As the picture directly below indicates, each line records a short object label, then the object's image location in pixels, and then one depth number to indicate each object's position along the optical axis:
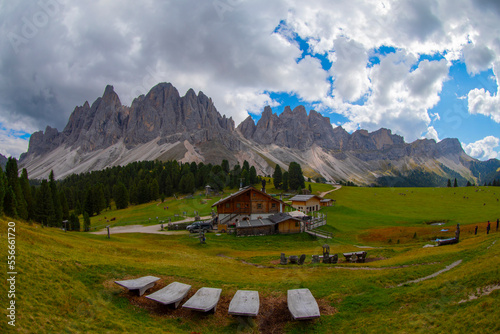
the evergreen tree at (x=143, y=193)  98.29
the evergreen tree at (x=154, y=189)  99.96
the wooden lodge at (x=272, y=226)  41.66
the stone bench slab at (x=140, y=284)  10.03
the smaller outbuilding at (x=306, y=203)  66.56
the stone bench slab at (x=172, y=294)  9.35
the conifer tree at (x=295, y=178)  108.16
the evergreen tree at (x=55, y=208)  60.15
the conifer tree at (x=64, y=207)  69.28
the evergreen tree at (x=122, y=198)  93.69
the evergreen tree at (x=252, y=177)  110.81
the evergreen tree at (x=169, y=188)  105.94
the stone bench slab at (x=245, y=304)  8.90
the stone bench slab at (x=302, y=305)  8.87
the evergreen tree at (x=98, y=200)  86.75
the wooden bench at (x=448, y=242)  27.10
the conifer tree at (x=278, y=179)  113.66
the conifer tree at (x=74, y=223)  56.53
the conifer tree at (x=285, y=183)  108.51
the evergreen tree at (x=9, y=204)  30.91
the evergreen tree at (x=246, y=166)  121.76
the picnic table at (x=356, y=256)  22.55
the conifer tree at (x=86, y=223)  53.62
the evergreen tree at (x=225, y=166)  124.38
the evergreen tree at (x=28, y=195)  54.66
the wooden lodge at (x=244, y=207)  49.12
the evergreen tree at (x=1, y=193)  25.86
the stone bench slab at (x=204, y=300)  9.09
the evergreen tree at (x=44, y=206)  59.72
